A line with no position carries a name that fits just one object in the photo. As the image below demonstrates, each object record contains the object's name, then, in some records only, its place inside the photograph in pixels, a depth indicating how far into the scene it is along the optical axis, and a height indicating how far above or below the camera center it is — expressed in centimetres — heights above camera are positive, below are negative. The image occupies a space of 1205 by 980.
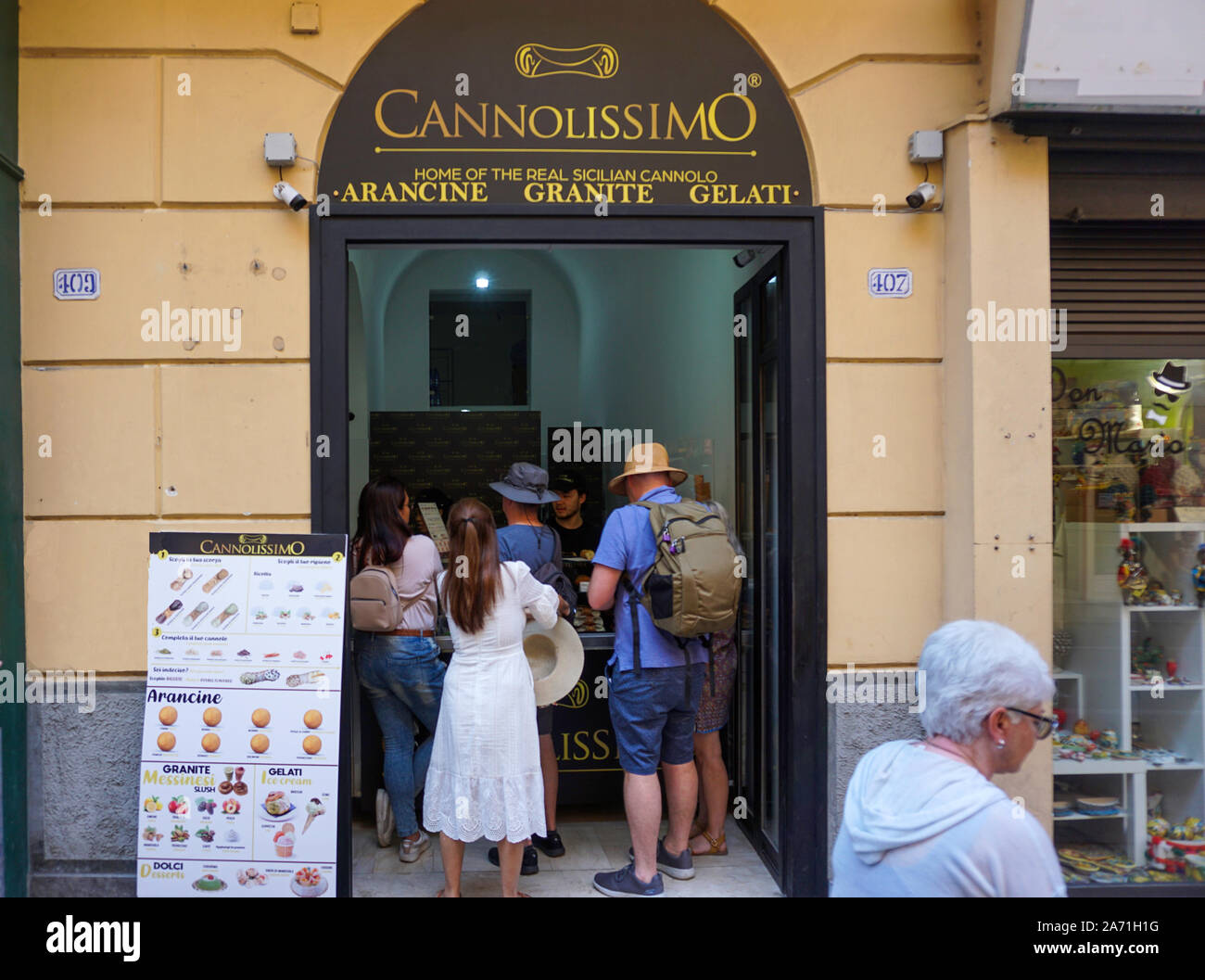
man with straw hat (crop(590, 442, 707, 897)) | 402 -85
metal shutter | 411 +91
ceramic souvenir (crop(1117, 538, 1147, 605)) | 421 -37
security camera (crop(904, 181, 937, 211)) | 390 +124
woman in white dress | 364 -83
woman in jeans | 439 -63
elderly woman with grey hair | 168 -56
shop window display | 413 -50
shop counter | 489 -127
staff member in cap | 657 -3
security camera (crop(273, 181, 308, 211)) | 375 +121
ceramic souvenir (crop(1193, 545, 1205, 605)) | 418 -37
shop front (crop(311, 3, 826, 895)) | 388 +126
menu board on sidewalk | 338 -79
